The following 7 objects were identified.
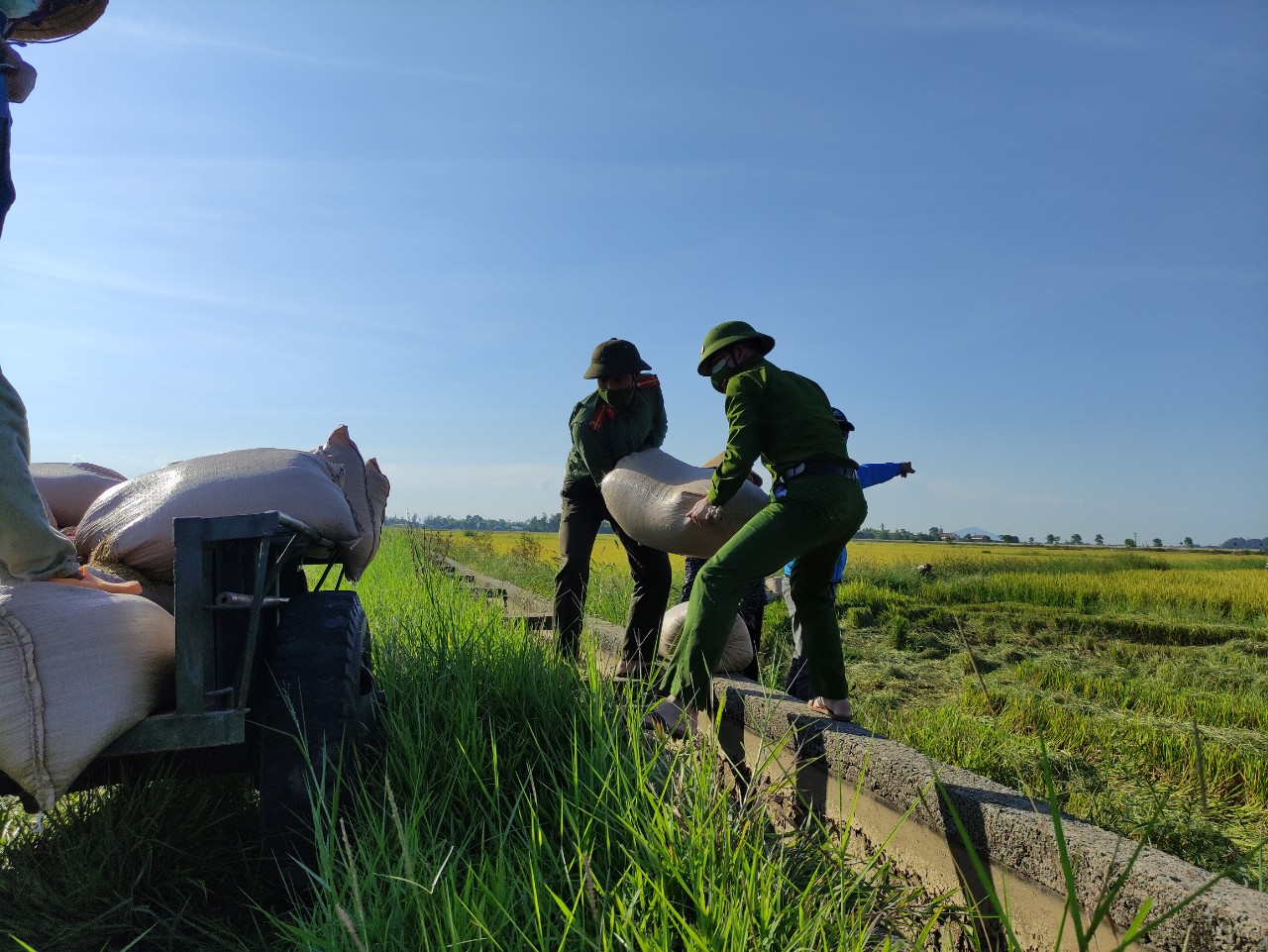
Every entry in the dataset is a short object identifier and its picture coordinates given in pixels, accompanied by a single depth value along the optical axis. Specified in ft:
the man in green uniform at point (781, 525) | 9.39
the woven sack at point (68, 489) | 9.89
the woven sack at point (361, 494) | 9.96
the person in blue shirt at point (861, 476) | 13.84
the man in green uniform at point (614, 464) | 13.55
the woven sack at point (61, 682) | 5.38
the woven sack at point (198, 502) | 7.67
